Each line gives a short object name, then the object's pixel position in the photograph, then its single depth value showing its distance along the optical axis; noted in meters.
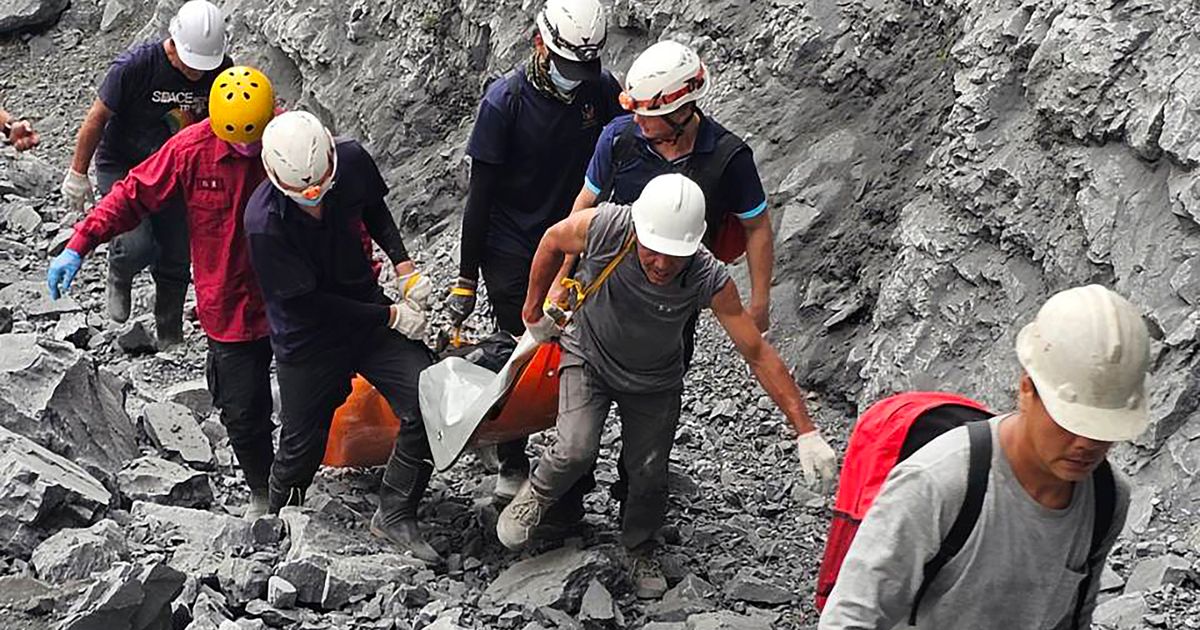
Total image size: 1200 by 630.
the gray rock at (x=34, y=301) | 9.70
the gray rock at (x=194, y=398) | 8.41
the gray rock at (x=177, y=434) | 7.68
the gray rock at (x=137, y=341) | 9.24
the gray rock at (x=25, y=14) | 15.95
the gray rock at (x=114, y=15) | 15.91
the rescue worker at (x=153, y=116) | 7.84
